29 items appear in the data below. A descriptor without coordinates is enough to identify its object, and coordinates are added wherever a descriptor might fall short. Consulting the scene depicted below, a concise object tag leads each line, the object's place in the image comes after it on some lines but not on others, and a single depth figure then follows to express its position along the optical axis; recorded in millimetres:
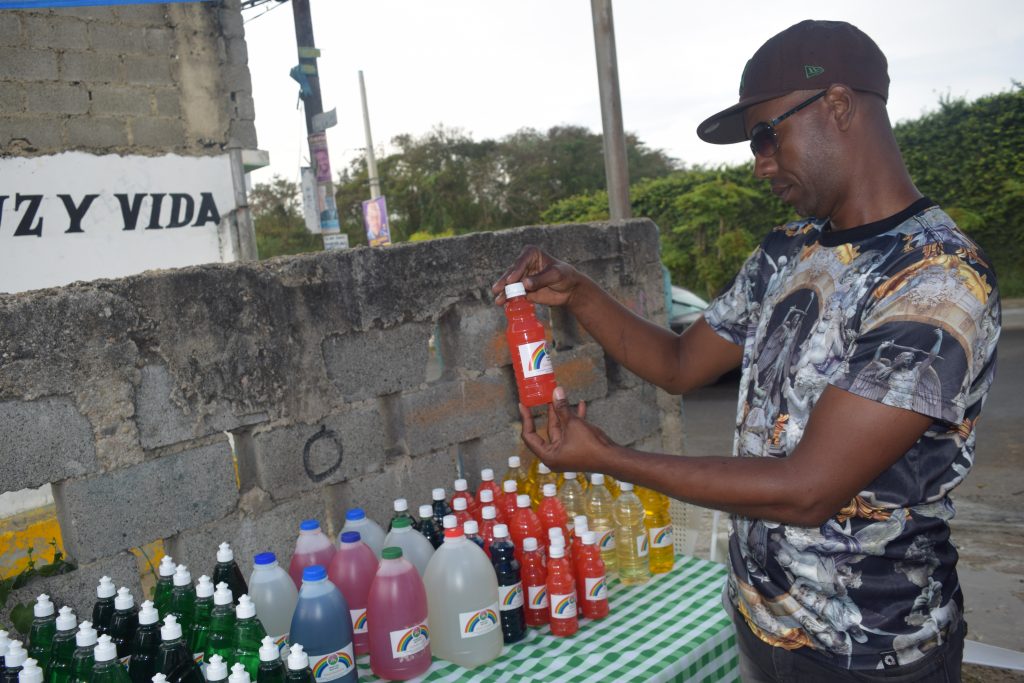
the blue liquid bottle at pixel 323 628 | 2182
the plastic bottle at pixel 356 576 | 2496
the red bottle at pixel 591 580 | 2707
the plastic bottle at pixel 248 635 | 1984
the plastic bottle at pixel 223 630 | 2059
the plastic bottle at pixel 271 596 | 2367
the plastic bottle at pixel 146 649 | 1951
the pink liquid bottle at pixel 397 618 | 2336
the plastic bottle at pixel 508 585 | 2572
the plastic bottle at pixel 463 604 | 2430
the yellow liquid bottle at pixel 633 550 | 3059
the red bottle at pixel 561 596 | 2596
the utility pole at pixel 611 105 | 6215
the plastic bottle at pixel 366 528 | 2686
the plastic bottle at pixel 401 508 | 2717
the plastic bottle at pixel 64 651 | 1957
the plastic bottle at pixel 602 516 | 3016
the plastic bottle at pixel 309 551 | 2582
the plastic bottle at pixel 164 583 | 2314
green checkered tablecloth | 2412
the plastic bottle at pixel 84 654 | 1846
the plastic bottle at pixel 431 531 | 2818
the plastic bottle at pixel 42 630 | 2100
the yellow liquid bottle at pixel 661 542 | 3119
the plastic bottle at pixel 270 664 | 1832
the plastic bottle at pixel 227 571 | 2412
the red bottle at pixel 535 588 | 2678
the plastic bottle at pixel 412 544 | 2604
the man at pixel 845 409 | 1684
